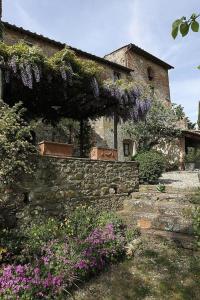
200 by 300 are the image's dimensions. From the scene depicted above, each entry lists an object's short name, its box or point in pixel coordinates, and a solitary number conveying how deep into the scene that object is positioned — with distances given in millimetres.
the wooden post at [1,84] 4528
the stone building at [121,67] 8880
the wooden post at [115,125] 6493
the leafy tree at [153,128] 10328
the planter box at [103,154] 5480
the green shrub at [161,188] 5669
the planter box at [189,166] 11469
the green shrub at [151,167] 6742
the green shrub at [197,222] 3358
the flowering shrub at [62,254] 2896
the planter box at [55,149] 4726
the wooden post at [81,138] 6548
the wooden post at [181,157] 11575
